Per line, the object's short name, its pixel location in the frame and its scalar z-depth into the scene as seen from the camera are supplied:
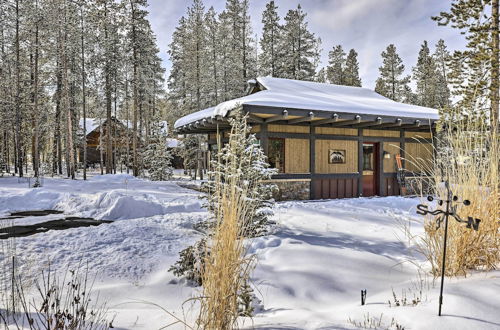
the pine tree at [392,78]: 26.20
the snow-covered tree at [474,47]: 6.77
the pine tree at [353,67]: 26.09
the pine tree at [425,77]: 24.23
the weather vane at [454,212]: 2.15
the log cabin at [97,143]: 25.45
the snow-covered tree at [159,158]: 16.25
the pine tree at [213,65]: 19.70
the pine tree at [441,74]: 24.17
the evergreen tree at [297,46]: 20.73
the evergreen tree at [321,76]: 27.88
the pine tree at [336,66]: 26.47
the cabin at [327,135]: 8.34
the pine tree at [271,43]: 21.28
